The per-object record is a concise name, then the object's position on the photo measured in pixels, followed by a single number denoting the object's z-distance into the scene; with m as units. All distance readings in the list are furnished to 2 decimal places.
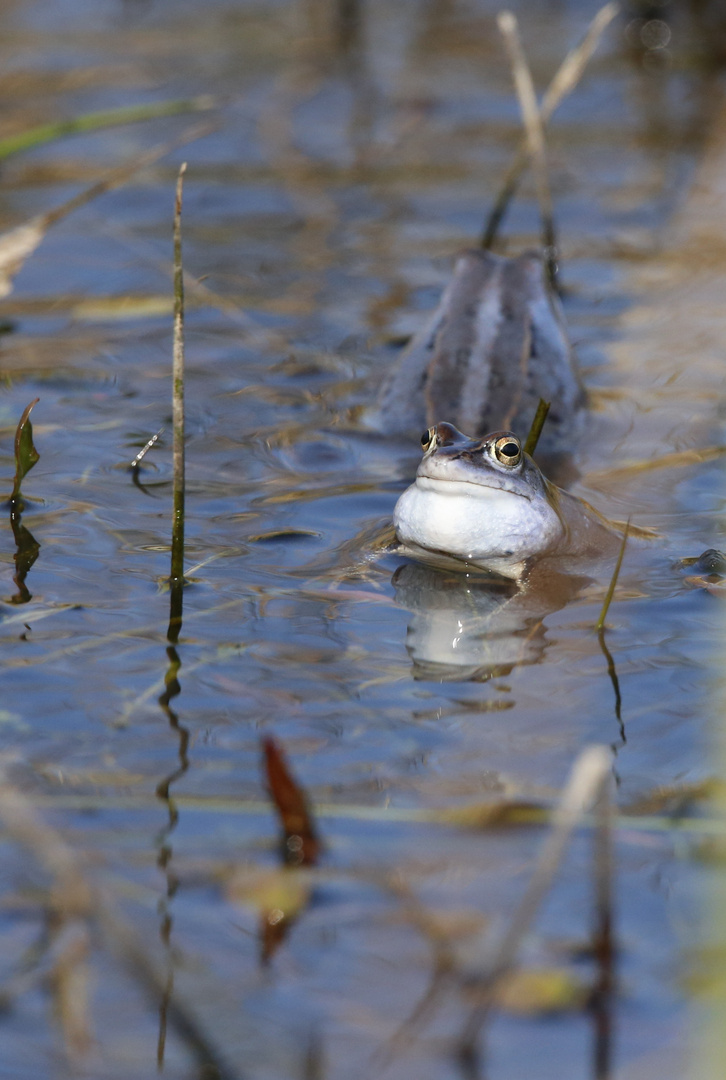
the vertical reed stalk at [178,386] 6.50
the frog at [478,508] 7.71
